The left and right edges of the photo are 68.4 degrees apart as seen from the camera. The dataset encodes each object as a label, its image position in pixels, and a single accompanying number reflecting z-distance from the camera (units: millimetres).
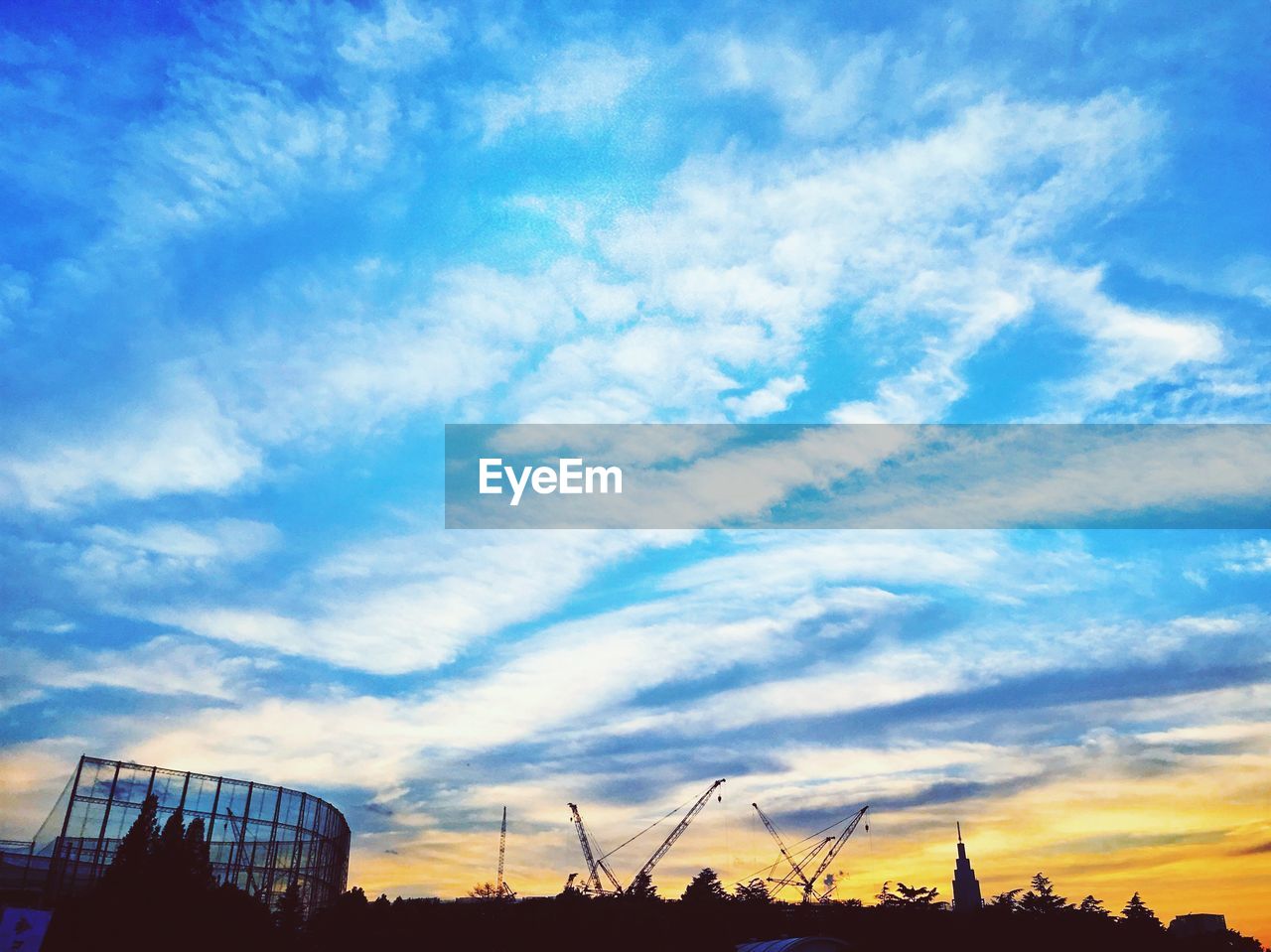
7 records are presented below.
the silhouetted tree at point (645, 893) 133075
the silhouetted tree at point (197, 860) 58906
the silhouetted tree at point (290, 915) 78869
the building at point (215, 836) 85938
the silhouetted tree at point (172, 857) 56531
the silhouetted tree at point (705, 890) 123375
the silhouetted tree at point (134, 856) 55906
